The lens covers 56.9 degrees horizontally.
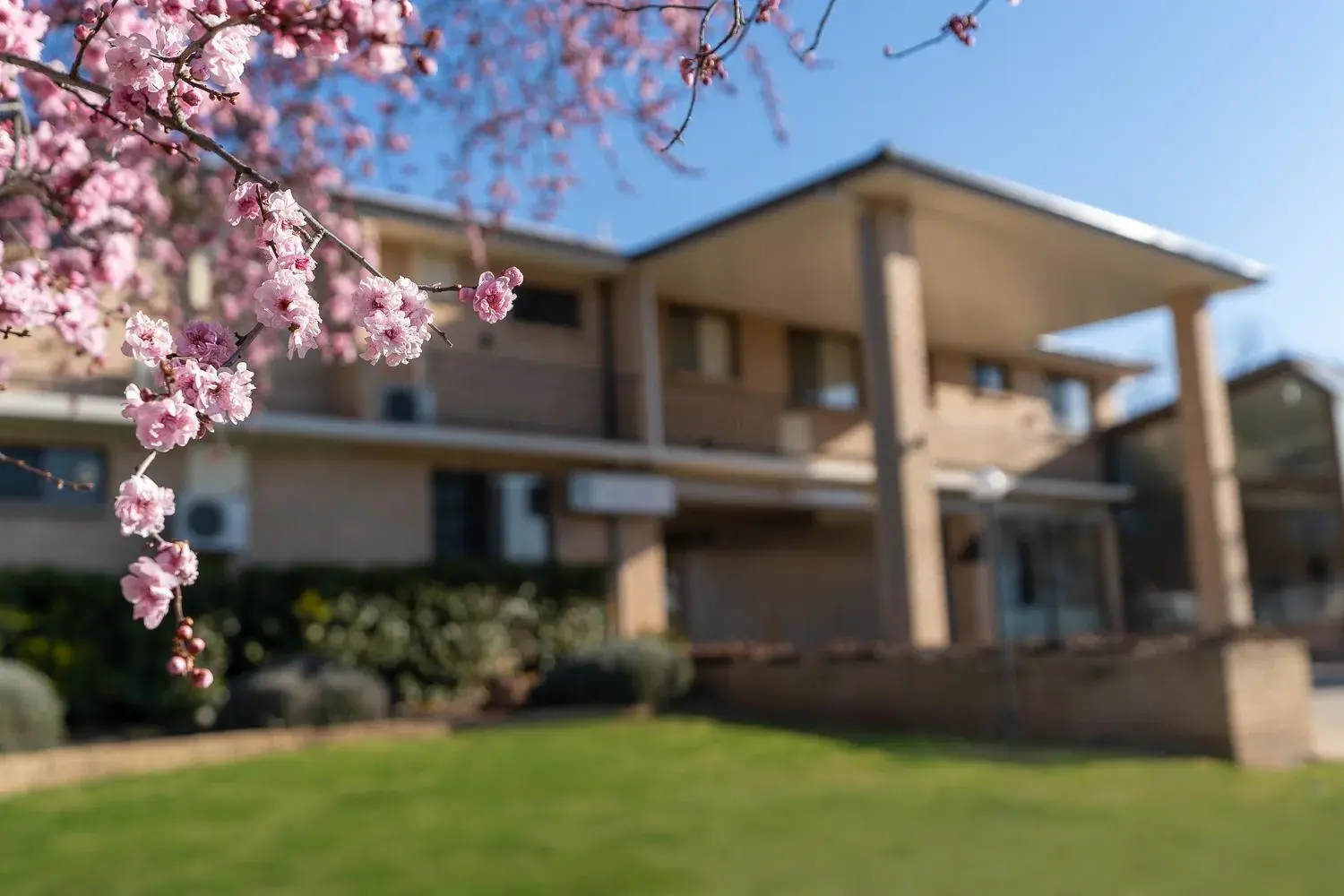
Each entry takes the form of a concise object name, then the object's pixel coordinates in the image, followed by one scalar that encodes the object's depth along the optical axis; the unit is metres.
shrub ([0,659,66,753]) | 10.19
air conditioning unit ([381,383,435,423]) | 15.45
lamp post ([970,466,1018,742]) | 11.92
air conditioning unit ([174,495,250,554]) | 13.70
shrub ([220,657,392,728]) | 11.59
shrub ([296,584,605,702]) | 14.13
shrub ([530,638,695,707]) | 13.38
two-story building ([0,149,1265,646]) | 14.43
